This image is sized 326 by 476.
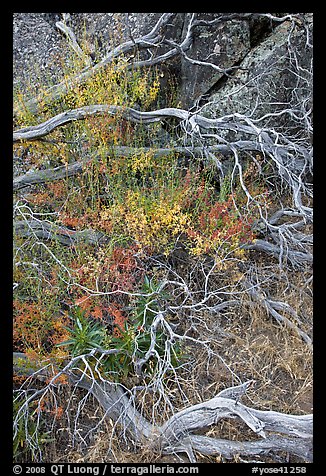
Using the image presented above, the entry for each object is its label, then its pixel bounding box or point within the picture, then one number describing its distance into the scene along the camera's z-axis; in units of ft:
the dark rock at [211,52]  17.20
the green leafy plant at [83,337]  11.23
